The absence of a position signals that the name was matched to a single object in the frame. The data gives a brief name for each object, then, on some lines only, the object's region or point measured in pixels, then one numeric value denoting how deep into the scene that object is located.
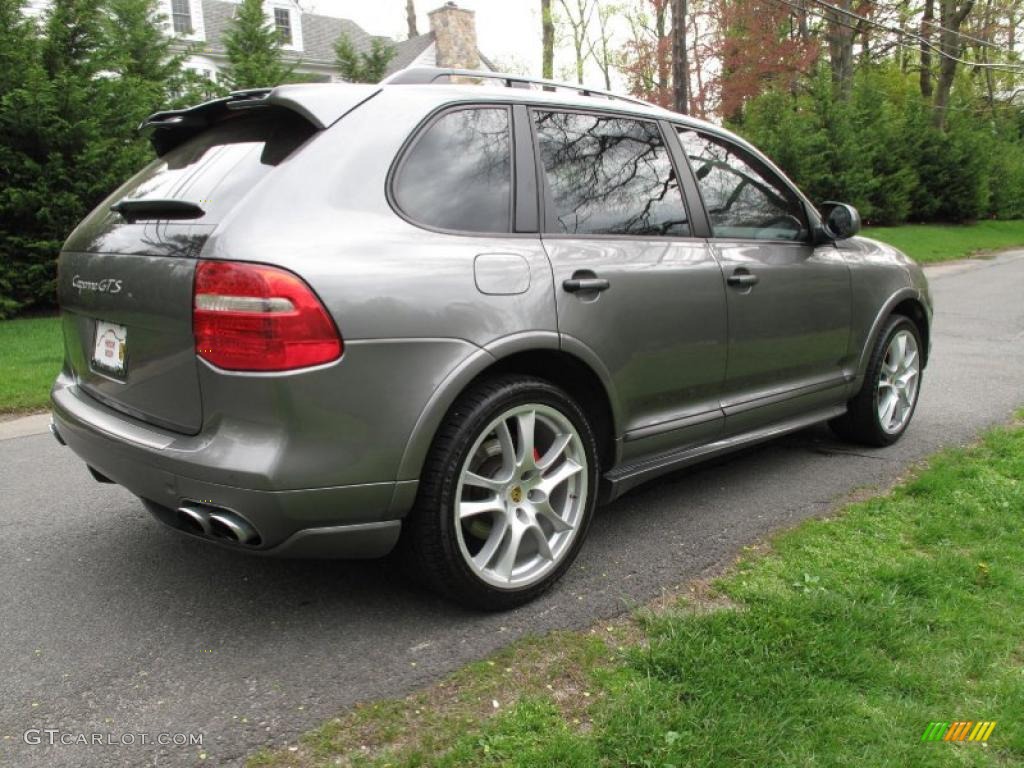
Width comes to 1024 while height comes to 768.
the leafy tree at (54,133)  9.80
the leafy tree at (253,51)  14.38
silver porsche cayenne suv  2.49
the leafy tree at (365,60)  19.36
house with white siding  31.39
